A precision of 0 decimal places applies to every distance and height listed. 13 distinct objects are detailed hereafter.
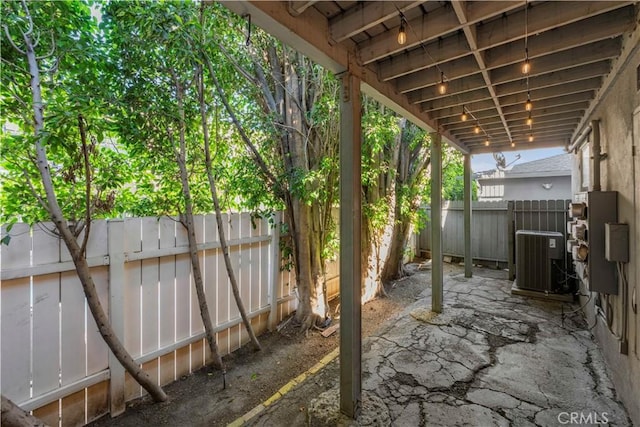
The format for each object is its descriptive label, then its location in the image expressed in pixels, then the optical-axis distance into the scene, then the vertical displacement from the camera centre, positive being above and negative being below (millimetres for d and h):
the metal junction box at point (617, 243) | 2137 -246
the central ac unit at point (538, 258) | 4660 -789
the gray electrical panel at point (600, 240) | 2418 -257
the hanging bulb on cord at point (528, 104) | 2968 +1123
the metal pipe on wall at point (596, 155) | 2895 +568
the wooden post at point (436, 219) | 4168 -90
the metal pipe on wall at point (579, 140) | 3438 +1006
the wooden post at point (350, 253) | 2195 -297
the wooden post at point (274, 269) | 3877 -729
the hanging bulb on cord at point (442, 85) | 2584 +1160
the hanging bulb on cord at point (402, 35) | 1863 +1177
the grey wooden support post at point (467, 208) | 5957 +93
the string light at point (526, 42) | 1937 +1267
